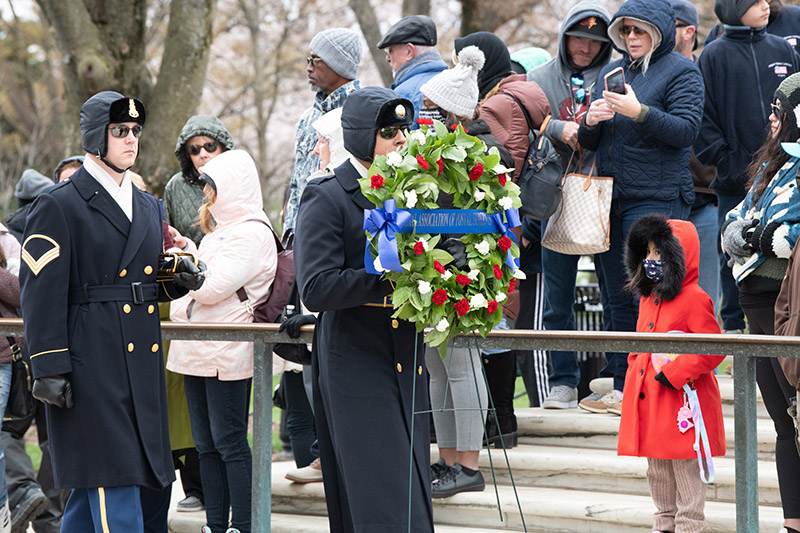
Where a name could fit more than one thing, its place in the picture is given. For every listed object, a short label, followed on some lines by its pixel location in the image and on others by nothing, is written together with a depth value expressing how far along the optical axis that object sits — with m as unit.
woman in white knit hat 9.73
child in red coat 9.31
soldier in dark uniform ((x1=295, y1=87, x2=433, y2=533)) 7.00
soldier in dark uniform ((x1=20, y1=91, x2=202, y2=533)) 7.77
